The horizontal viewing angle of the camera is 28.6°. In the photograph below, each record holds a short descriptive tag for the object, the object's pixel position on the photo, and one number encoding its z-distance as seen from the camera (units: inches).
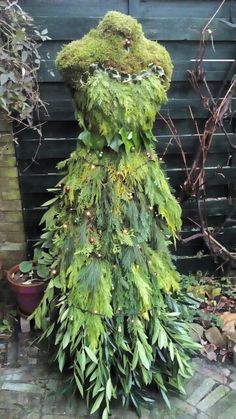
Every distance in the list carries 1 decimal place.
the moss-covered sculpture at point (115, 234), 80.7
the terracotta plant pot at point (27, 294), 110.8
